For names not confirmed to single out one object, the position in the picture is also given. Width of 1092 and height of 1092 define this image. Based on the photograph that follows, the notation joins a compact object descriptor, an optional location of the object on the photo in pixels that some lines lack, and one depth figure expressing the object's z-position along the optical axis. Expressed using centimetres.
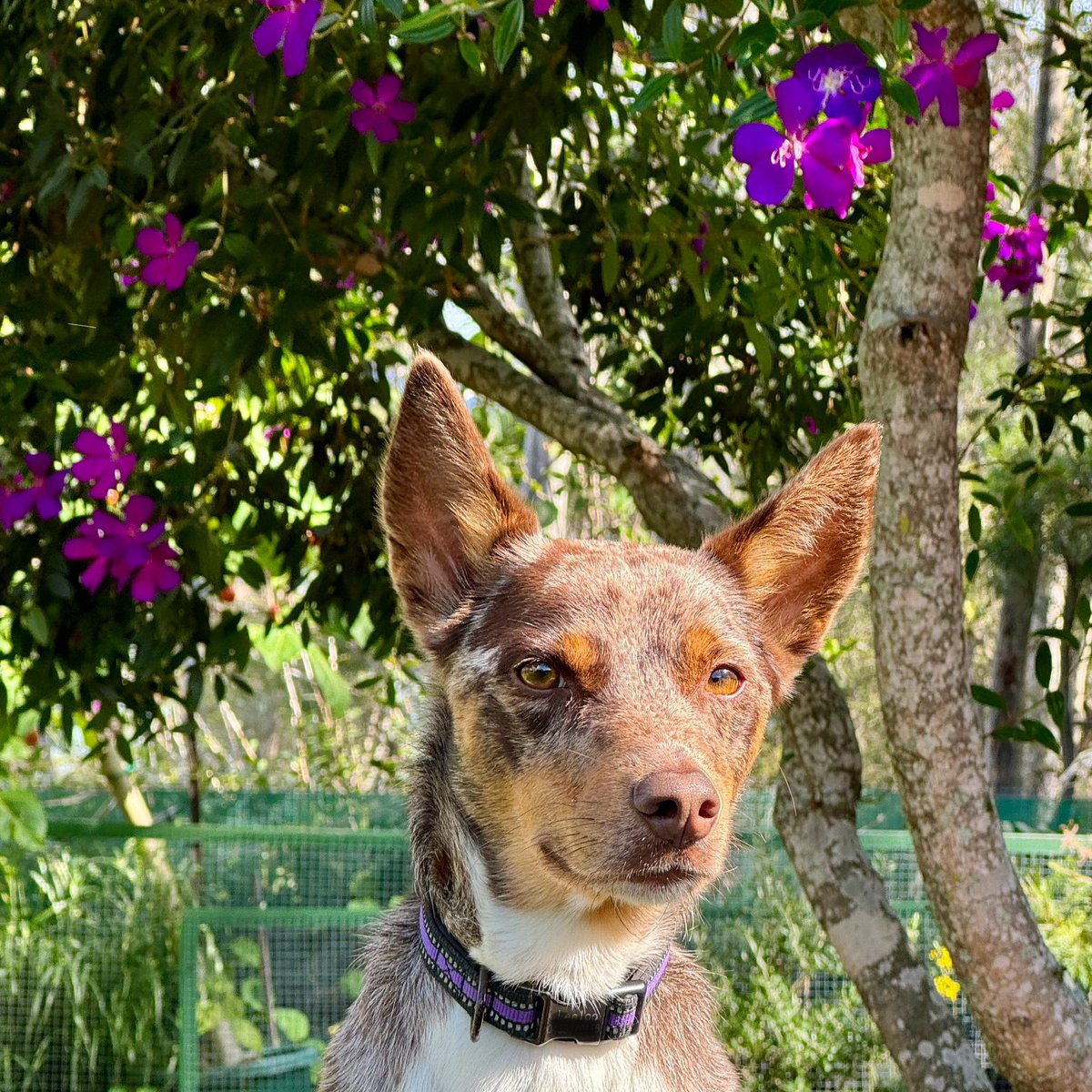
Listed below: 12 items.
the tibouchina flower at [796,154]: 257
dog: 222
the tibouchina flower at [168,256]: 348
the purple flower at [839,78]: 258
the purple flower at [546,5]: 273
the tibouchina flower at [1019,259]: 446
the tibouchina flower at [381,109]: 323
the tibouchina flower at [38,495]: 388
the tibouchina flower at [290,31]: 271
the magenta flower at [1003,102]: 390
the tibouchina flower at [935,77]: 288
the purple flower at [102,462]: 379
